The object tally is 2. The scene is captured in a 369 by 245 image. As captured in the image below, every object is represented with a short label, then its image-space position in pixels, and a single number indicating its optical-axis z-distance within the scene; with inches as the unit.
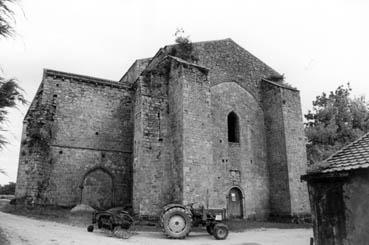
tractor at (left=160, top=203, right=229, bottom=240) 457.1
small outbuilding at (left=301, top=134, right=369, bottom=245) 220.7
